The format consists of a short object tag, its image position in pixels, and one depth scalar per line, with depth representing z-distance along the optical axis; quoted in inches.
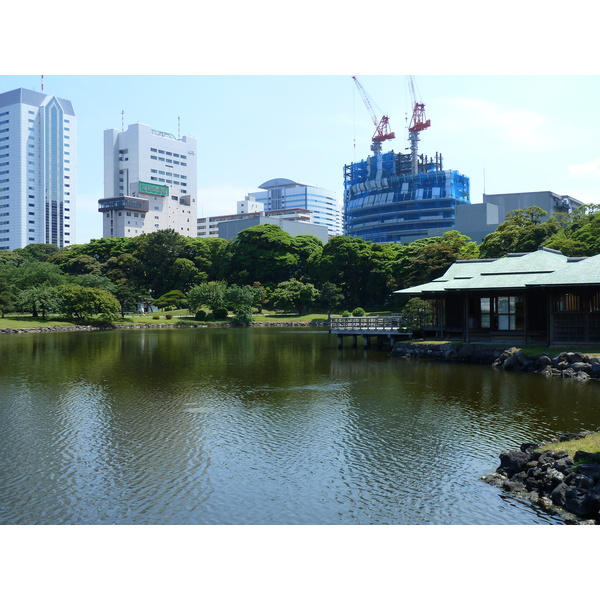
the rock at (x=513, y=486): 425.5
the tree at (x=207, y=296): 2940.5
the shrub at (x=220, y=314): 2935.5
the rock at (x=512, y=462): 452.1
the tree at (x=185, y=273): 3412.9
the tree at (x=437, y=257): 2354.8
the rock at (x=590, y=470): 392.2
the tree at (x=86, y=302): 2532.0
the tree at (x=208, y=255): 3531.0
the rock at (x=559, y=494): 394.6
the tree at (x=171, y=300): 3216.0
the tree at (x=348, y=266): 3038.9
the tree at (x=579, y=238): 1652.3
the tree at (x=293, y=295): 3011.8
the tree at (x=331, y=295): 2933.1
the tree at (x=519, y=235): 1938.6
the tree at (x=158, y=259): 3469.5
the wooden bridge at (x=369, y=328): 1508.4
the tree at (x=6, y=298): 2472.9
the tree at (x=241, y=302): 2822.3
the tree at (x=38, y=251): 3858.3
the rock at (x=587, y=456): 415.2
